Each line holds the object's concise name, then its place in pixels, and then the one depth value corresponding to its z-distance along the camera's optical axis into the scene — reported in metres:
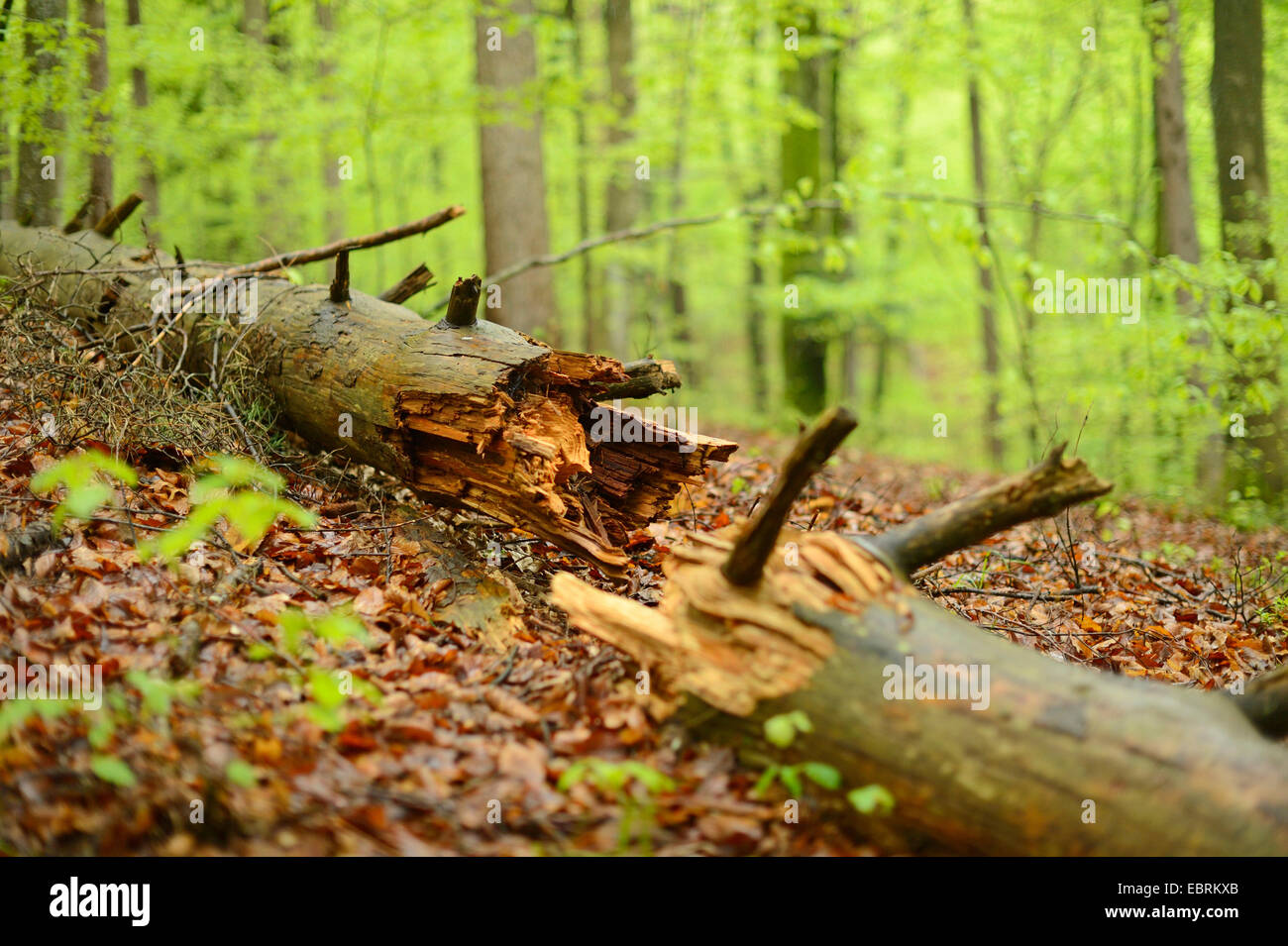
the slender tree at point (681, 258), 11.66
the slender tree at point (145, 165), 9.75
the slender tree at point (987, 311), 14.10
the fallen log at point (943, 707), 2.32
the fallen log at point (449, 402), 3.76
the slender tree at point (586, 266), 14.18
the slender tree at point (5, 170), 7.40
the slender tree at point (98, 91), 7.51
